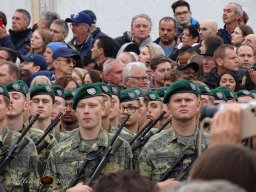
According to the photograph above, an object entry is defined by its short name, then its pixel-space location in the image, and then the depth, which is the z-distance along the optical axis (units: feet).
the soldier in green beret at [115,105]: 45.01
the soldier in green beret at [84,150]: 38.86
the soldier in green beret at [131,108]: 45.75
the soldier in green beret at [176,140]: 38.40
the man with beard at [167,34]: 57.21
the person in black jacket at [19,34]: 60.64
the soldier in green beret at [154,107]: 46.85
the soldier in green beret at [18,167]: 39.81
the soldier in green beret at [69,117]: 46.91
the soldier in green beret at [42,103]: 45.32
